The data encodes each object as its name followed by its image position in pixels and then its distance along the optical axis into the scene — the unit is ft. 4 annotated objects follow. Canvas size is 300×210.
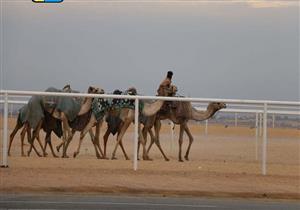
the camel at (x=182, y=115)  81.66
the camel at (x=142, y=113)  79.94
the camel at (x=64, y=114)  81.61
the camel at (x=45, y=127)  85.46
